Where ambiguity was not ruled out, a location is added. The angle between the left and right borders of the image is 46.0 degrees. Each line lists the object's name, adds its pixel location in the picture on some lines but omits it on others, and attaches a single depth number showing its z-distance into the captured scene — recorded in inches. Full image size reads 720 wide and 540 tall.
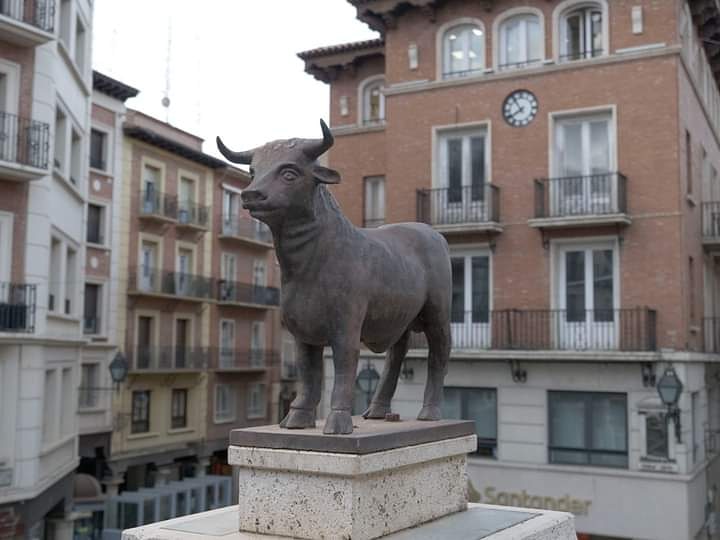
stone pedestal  183.2
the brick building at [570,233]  730.2
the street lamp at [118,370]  833.5
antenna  1631.4
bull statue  189.5
